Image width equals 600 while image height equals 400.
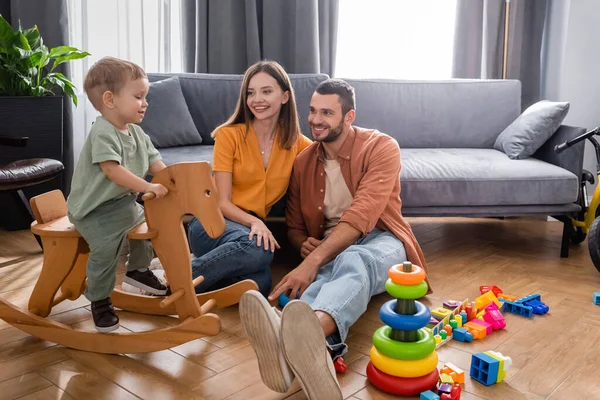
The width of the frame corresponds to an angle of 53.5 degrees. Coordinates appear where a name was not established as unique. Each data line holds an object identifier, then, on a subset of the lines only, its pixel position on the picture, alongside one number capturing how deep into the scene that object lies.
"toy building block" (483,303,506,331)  1.93
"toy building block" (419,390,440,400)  1.43
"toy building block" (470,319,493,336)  1.89
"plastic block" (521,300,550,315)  2.06
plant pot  2.96
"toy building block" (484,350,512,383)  1.57
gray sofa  2.65
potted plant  2.88
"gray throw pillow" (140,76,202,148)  2.85
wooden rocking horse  1.63
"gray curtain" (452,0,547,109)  3.66
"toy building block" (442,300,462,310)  2.02
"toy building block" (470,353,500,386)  1.55
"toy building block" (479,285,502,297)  2.18
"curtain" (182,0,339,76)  3.60
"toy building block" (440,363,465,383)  1.55
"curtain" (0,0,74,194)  3.20
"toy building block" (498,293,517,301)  2.13
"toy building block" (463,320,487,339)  1.85
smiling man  1.41
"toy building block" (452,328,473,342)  1.83
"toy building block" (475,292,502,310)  2.04
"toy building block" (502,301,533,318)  2.04
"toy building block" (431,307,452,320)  1.93
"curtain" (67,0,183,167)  3.44
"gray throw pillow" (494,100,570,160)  2.87
